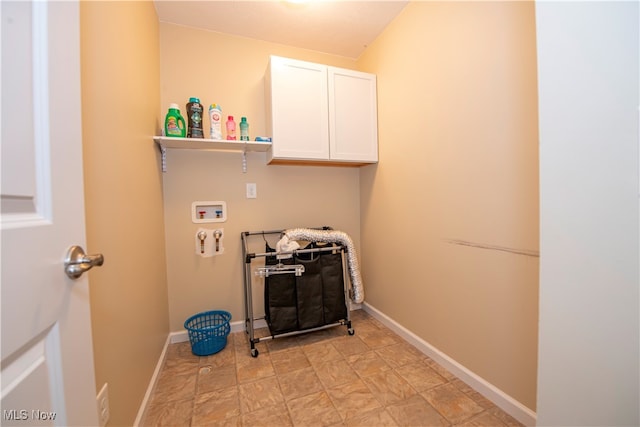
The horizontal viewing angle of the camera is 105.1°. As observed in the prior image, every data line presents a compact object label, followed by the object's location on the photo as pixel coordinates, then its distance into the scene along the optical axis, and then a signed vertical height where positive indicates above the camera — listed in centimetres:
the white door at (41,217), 41 +0
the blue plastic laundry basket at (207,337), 172 -89
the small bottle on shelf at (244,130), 187 +62
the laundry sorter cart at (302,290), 179 -61
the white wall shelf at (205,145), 167 +50
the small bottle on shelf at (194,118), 174 +67
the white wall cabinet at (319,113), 182 +76
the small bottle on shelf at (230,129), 186 +63
